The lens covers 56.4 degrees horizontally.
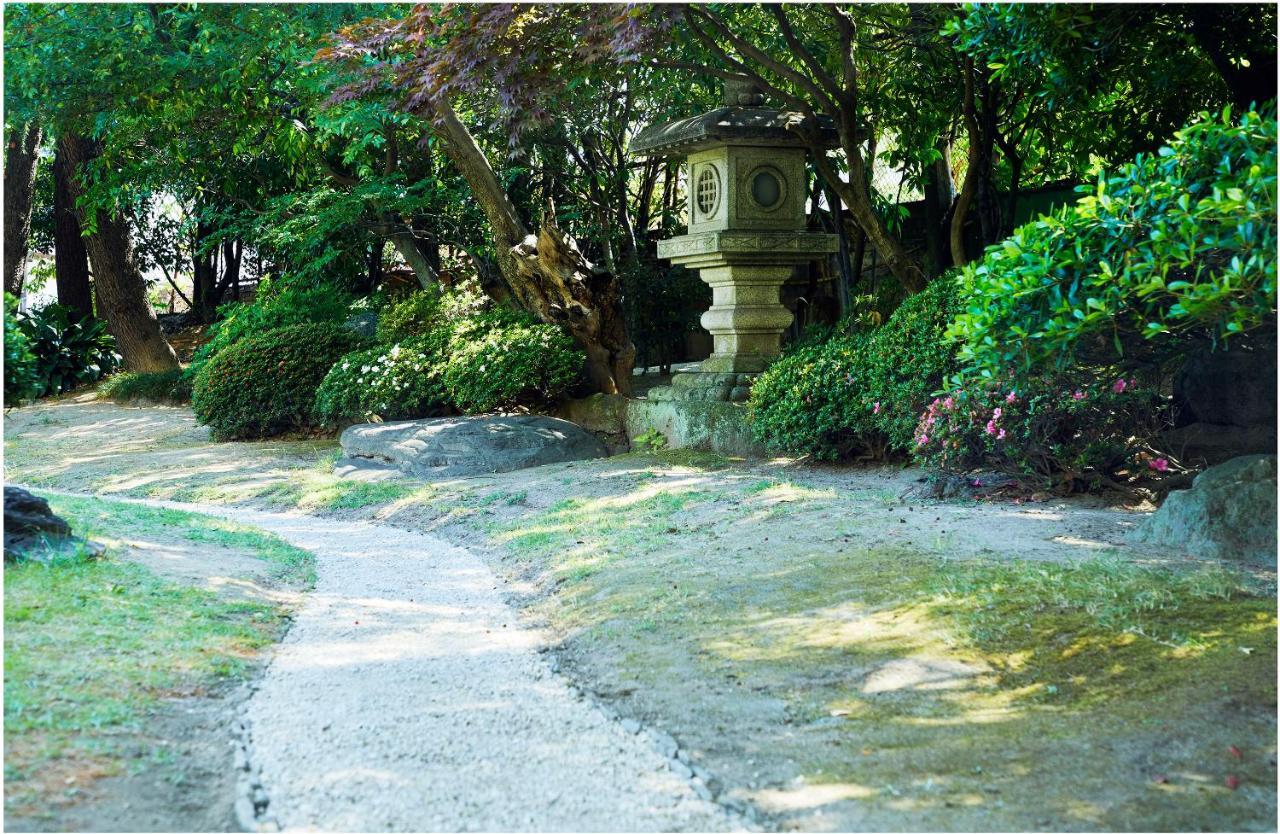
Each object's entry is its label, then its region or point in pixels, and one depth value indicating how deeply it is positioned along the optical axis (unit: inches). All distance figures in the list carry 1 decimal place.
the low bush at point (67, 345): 657.0
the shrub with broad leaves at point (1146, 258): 172.4
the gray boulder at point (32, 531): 232.1
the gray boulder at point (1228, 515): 224.1
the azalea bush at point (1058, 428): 292.5
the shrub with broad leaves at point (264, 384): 532.1
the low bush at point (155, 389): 688.4
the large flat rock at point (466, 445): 433.1
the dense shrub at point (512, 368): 481.4
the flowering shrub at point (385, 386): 496.1
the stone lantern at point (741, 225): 427.5
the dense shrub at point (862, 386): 345.4
